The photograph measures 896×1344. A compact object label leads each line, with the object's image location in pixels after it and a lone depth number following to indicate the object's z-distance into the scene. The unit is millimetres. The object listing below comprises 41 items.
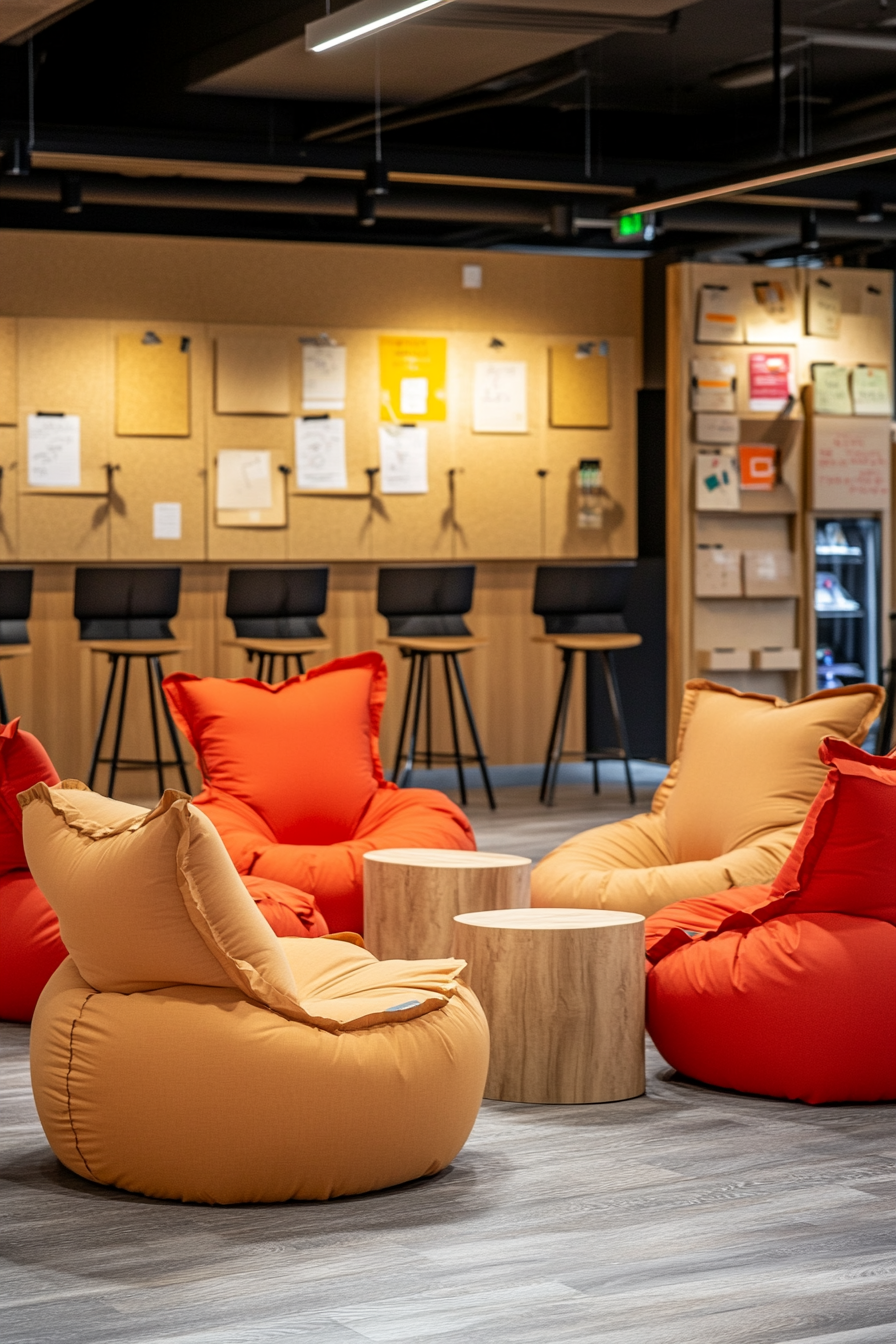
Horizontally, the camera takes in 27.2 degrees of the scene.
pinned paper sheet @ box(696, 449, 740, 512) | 10672
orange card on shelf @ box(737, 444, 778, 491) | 10828
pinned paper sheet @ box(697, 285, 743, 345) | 10680
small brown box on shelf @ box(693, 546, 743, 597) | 10719
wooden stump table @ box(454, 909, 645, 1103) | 4141
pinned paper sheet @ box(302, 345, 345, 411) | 10320
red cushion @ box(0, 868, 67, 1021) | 4812
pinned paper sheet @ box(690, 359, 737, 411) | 10672
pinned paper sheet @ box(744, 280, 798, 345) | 10852
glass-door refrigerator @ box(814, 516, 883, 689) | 11203
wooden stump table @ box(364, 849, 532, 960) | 4805
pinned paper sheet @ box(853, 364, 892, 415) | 11102
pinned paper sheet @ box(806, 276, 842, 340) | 11000
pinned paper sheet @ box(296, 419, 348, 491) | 10273
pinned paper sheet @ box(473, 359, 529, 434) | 10641
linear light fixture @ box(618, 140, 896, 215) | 8078
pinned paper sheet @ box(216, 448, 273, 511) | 10109
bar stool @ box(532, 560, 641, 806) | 9688
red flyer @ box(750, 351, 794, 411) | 10852
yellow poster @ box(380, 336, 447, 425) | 10484
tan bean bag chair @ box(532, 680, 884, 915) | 5043
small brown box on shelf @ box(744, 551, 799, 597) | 10828
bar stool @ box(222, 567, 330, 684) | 9305
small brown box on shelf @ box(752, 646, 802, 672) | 10867
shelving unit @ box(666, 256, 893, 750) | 10680
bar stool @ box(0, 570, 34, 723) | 8852
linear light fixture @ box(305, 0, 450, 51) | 6262
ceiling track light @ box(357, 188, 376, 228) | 9633
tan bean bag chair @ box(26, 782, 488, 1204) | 3432
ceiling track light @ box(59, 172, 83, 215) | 9258
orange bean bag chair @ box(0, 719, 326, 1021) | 4832
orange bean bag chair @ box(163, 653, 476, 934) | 5668
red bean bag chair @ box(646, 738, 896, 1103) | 4098
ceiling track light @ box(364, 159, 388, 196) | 9102
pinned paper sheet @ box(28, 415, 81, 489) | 9773
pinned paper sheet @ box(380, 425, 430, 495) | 10430
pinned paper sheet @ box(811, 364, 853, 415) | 10969
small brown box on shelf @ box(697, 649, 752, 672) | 10758
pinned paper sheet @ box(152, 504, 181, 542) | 9984
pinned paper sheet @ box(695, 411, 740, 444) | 10672
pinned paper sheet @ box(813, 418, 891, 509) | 10953
